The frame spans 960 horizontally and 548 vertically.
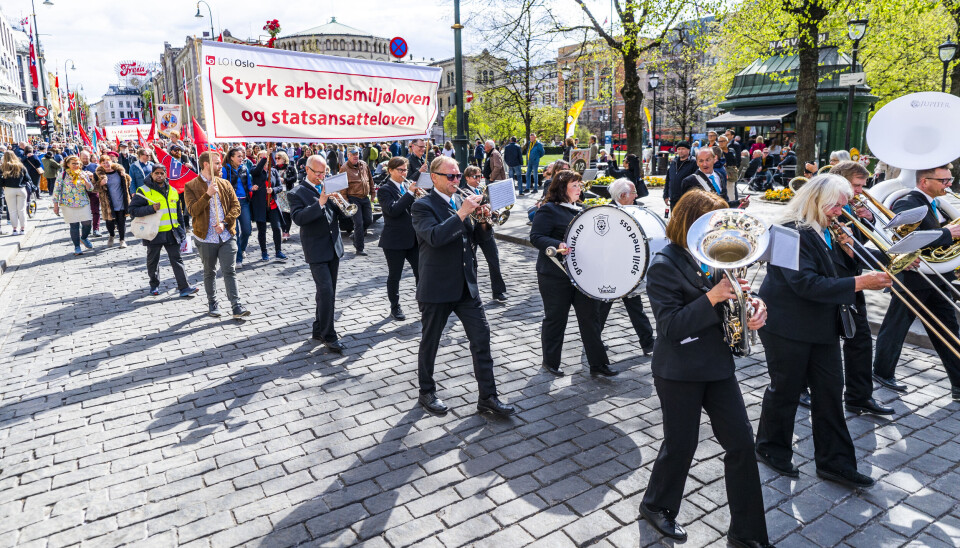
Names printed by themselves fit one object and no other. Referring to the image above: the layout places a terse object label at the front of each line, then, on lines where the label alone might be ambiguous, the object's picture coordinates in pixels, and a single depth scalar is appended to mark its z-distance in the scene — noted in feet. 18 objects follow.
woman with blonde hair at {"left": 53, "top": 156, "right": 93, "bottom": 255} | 41.65
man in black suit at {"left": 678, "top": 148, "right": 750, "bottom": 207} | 27.89
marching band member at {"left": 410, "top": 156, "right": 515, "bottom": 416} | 17.22
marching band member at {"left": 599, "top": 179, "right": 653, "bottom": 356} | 21.09
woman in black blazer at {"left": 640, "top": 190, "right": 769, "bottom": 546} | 10.91
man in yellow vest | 30.66
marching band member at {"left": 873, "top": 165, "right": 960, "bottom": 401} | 17.99
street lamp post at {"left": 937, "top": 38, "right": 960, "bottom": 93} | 61.41
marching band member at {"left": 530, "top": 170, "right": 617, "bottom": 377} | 19.76
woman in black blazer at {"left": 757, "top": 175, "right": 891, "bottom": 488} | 13.17
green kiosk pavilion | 89.66
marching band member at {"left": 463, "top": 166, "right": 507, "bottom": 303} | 27.68
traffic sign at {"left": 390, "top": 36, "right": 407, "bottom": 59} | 45.75
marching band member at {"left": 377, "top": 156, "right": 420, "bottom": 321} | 26.68
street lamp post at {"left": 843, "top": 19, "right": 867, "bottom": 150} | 52.65
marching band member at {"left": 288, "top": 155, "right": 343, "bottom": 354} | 22.91
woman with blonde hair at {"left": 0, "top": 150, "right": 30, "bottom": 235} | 48.55
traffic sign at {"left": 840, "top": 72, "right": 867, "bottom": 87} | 47.65
